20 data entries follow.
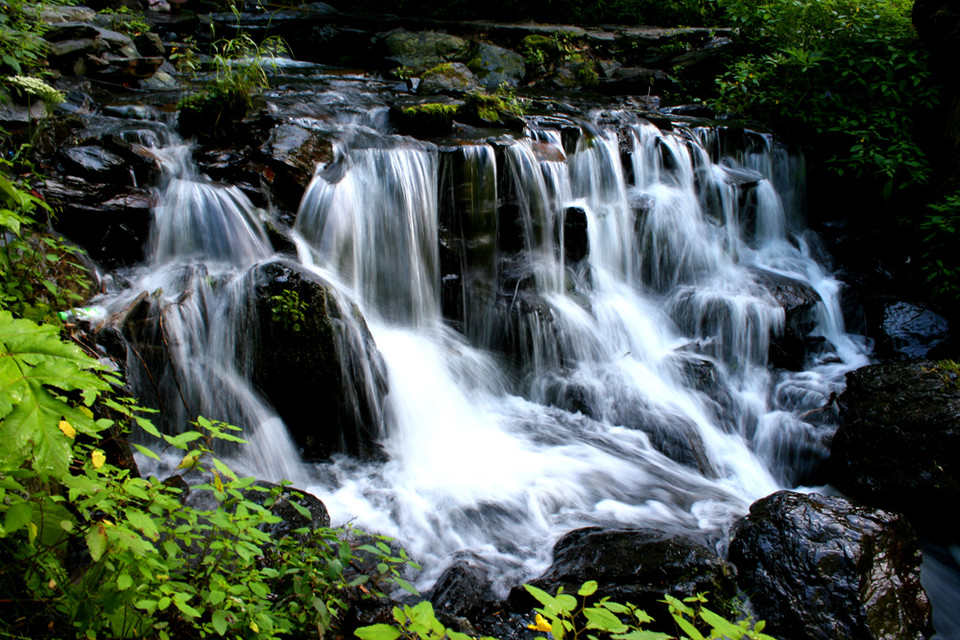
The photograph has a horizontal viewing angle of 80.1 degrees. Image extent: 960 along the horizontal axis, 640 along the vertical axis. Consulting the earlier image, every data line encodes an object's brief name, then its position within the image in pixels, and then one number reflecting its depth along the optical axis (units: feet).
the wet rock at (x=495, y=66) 38.81
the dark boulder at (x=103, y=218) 15.80
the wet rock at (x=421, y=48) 38.78
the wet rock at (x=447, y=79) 32.48
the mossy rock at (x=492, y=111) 25.27
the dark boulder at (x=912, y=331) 20.81
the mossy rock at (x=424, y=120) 23.94
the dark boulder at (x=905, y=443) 14.08
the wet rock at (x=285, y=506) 10.16
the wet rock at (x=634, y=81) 37.61
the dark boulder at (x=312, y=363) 14.64
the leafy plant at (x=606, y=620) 4.86
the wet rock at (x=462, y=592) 9.84
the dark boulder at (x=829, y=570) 10.03
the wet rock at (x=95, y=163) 16.71
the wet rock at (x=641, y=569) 9.94
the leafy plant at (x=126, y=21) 34.76
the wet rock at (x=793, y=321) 21.31
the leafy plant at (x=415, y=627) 4.88
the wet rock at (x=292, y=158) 19.21
